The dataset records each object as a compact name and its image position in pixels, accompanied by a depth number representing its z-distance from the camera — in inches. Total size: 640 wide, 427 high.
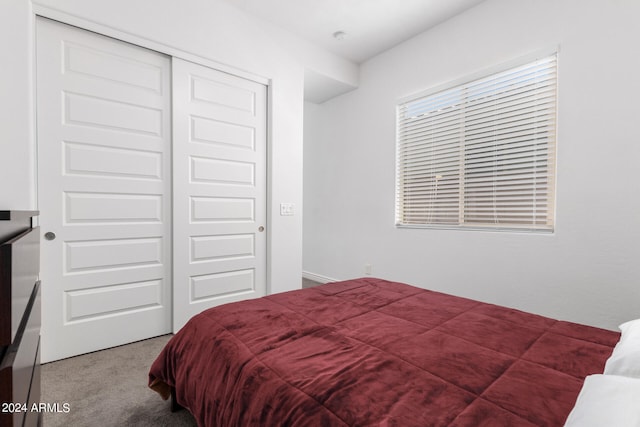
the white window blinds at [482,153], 96.3
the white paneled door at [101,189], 80.7
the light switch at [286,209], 123.3
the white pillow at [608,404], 21.3
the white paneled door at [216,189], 101.1
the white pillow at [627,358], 29.1
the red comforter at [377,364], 30.5
